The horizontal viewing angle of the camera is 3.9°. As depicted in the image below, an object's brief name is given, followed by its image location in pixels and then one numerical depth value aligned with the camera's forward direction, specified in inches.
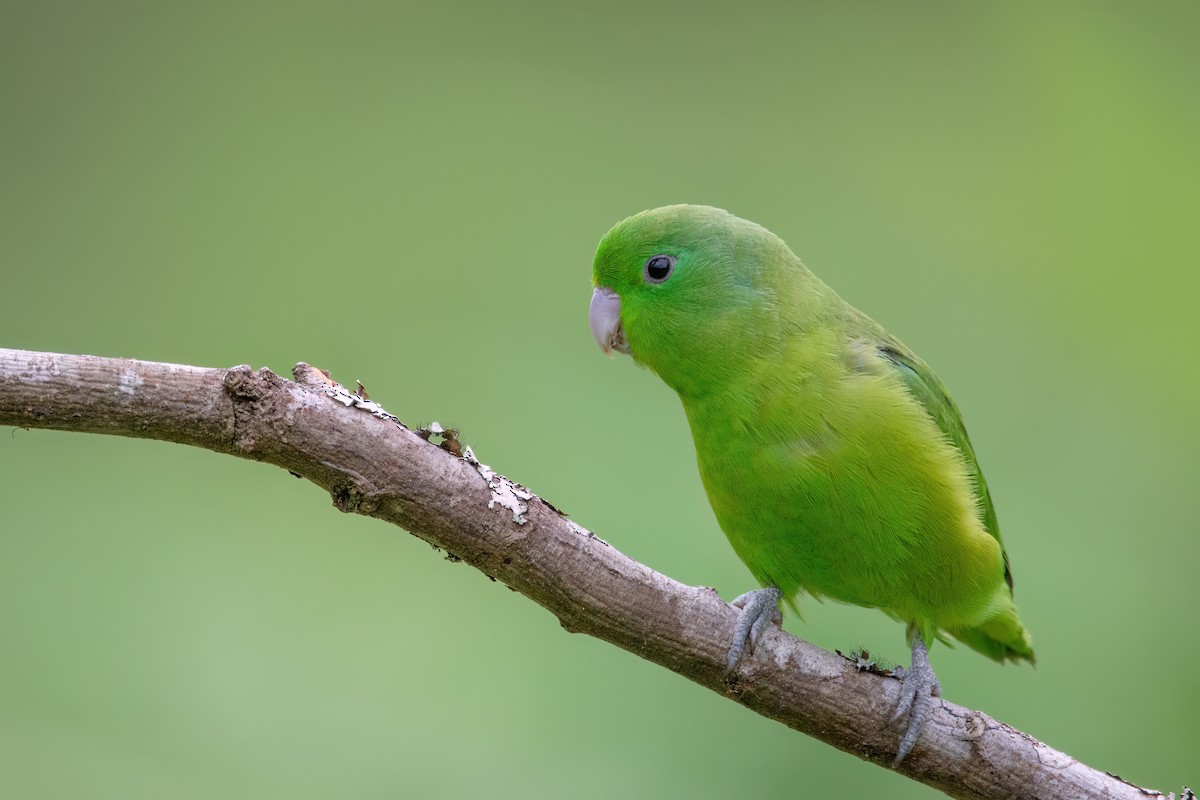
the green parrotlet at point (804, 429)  129.6
